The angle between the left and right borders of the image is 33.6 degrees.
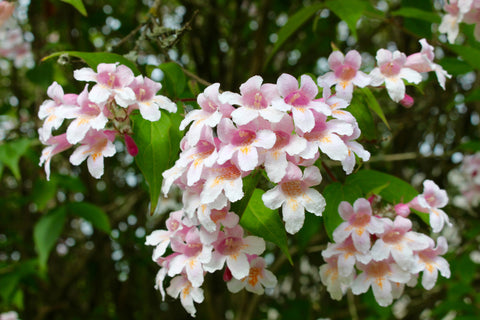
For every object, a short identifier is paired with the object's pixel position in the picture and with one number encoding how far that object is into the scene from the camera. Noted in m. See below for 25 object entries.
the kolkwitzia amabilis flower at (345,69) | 0.29
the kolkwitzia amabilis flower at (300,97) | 0.25
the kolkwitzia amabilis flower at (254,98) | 0.25
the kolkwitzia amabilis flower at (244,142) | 0.24
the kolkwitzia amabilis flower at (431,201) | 0.28
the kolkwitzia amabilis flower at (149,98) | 0.27
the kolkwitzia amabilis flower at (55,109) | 0.27
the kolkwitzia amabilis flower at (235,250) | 0.26
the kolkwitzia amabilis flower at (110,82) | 0.26
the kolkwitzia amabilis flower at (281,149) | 0.24
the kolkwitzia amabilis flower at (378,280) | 0.27
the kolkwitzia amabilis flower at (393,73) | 0.29
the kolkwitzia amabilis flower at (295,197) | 0.25
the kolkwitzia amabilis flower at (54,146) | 0.28
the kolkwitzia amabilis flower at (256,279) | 0.28
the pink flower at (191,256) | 0.26
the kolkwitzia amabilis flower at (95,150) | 0.27
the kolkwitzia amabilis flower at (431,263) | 0.27
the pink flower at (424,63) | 0.30
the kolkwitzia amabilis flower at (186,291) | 0.27
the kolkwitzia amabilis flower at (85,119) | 0.26
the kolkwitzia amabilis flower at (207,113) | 0.25
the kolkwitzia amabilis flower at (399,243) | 0.27
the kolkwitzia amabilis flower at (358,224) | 0.26
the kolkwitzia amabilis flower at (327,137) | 0.25
